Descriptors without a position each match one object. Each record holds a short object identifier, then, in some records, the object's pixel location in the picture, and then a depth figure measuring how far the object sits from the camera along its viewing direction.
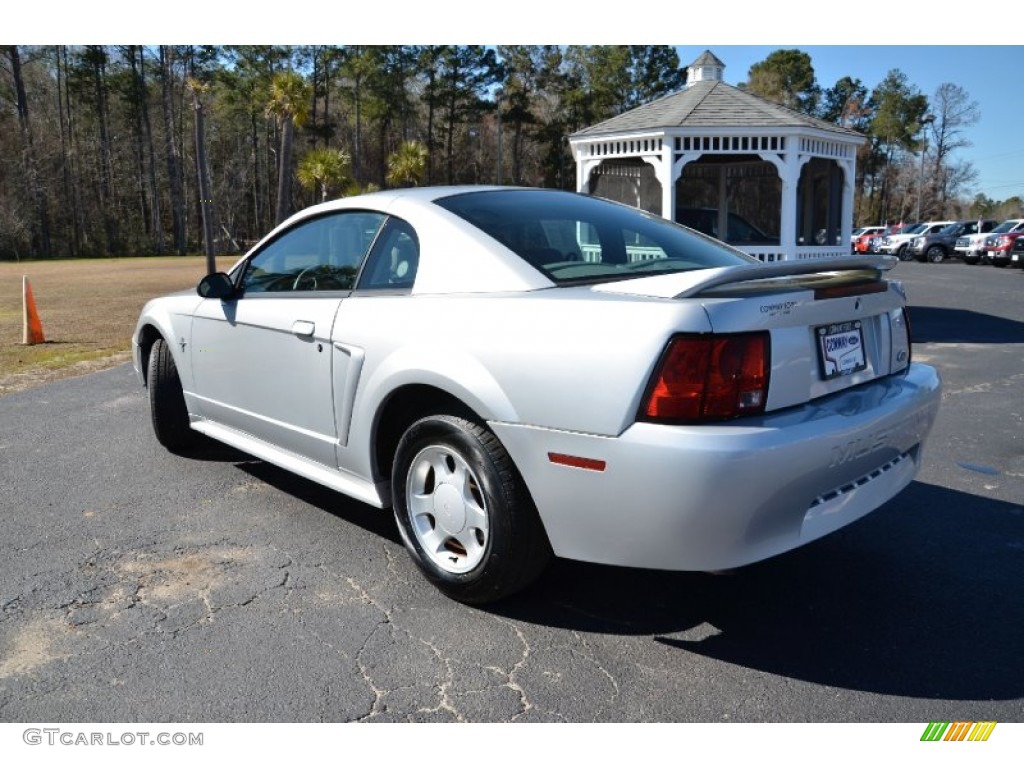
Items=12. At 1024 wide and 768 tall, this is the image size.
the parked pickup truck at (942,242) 34.22
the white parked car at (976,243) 30.19
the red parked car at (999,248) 27.30
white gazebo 13.20
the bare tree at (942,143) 66.25
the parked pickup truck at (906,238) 36.06
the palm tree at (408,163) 46.91
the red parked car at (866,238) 42.27
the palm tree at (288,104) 32.44
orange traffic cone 11.19
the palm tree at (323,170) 36.22
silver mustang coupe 2.48
